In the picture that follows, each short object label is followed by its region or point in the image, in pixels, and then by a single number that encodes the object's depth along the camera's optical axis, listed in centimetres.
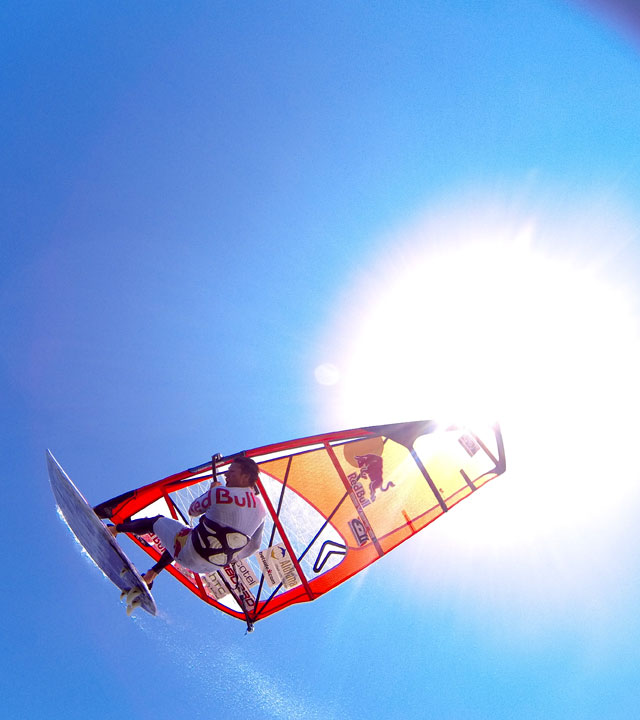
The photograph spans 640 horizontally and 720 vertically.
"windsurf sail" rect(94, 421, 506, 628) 606
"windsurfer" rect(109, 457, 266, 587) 514
